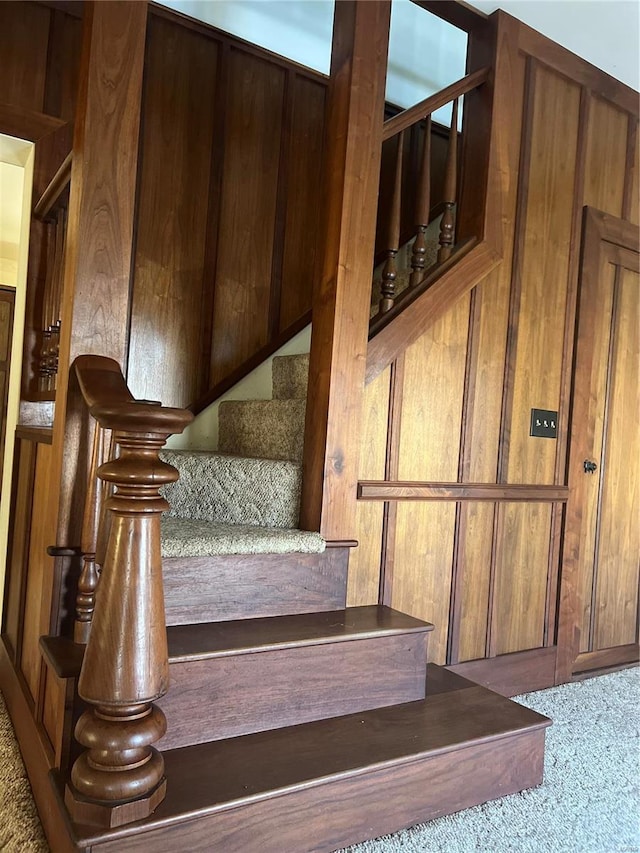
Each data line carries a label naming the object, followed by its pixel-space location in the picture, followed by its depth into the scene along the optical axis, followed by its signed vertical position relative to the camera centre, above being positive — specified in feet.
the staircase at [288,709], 4.09 -2.38
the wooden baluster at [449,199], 7.28 +3.02
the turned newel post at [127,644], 3.62 -1.37
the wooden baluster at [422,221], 7.13 +2.67
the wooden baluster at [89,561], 4.64 -1.11
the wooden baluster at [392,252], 6.93 +2.23
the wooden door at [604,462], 8.45 -0.09
